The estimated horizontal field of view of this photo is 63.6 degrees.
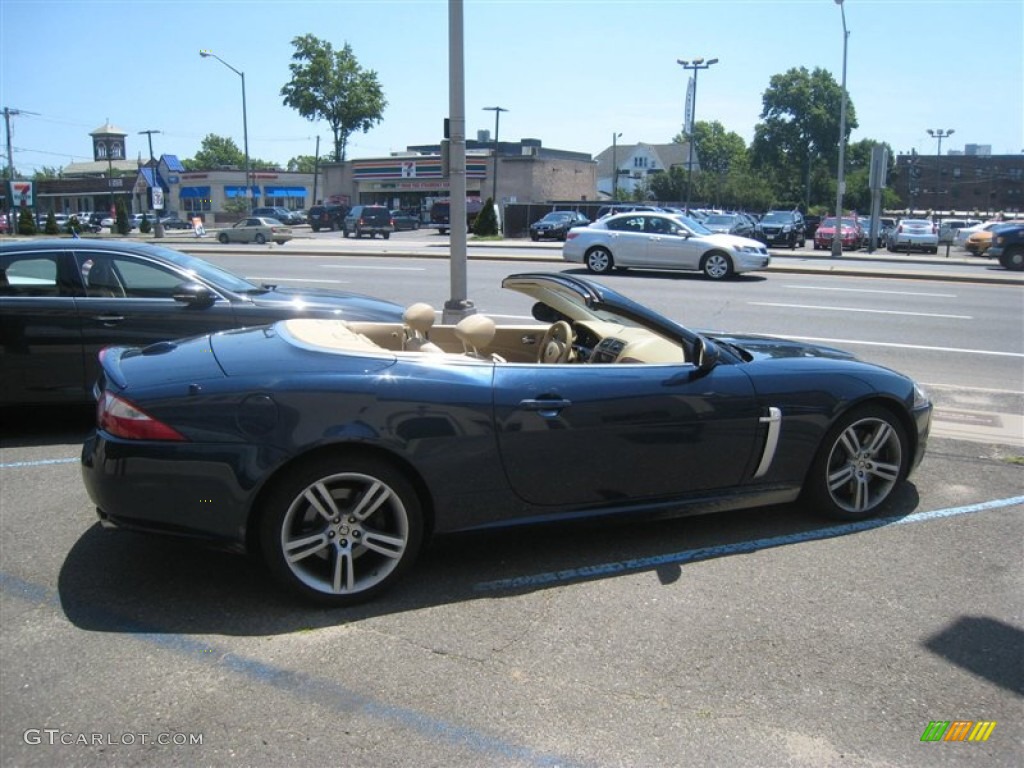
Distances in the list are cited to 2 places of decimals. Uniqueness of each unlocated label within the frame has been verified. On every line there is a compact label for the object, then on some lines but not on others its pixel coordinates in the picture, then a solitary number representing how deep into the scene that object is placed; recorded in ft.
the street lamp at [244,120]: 147.06
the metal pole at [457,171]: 32.22
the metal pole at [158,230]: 153.58
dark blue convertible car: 10.74
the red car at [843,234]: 119.75
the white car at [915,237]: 120.67
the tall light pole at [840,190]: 97.45
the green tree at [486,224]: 144.87
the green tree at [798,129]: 326.65
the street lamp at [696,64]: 163.73
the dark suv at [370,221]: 155.02
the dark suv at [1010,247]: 79.51
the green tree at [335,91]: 262.67
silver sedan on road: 62.28
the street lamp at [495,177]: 188.14
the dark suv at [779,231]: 123.54
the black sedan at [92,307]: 19.62
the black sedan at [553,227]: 134.00
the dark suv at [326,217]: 196.65
